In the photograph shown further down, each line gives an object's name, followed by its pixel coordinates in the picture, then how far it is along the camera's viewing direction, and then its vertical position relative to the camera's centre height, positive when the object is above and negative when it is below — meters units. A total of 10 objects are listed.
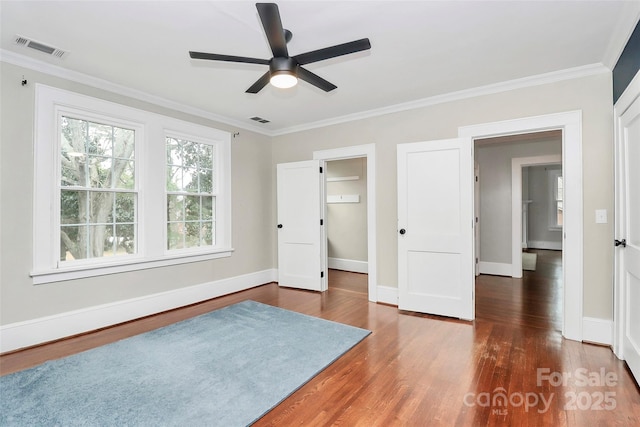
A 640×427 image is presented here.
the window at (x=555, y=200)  9.06 +0.38
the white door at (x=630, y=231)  2.18 -0.14
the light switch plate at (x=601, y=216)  2.87 -0.03
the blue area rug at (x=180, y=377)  1.87 -1.21
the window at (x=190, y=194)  4.02 +0.26
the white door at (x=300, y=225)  4.71 -0.19
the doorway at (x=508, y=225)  4.58 -0.23
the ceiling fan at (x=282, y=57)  1.76 +1.05
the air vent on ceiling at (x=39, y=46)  2.48 +1.40
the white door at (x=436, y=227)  3.44 -0.17
